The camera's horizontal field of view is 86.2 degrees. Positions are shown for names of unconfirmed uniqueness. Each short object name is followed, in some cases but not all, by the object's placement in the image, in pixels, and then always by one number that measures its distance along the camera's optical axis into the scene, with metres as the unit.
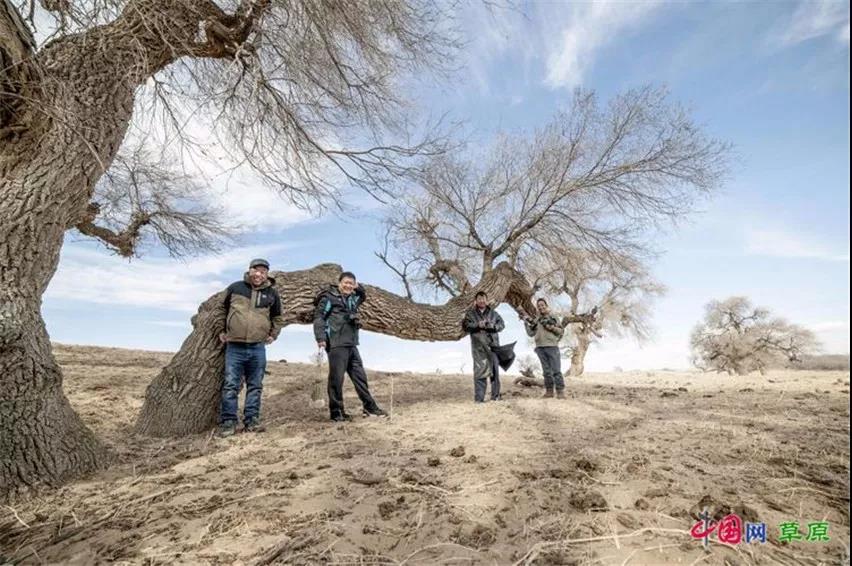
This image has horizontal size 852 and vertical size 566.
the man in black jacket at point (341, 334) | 5.81
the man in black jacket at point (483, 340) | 7.18
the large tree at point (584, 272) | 9.92
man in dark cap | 5.12
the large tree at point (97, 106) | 3.52
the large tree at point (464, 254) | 5.34
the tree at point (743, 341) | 30.83
